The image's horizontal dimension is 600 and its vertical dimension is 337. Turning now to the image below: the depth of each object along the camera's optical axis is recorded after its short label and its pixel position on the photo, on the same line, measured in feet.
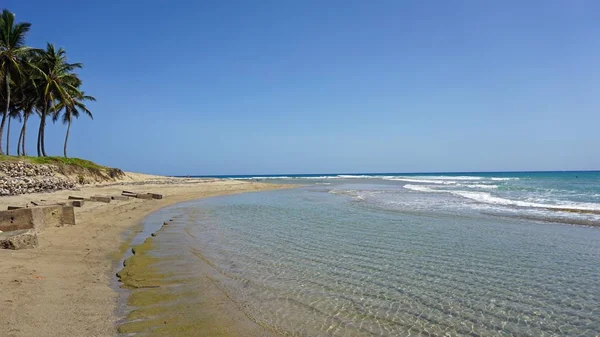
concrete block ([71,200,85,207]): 53.26
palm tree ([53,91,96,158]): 139.73
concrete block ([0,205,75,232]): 31.40
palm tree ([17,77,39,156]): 119.14
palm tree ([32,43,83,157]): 116.47
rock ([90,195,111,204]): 63.62
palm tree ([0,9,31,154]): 96.10
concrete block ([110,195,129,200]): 70.57
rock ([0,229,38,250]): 25.31
